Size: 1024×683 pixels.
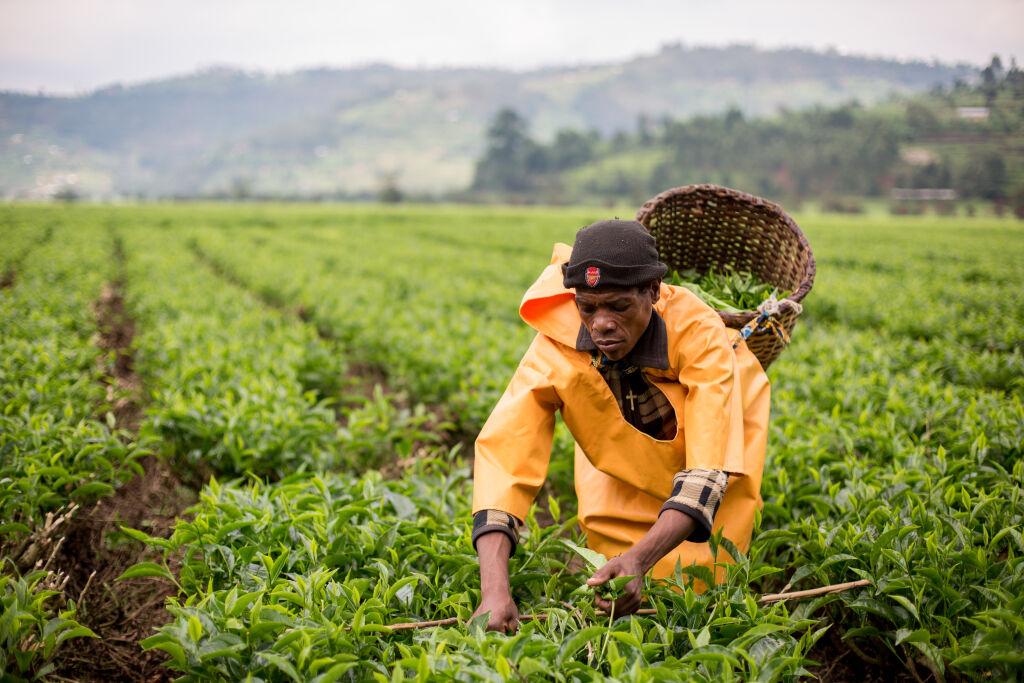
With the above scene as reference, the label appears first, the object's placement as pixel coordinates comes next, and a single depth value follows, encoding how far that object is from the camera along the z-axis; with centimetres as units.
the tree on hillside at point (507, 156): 7838
